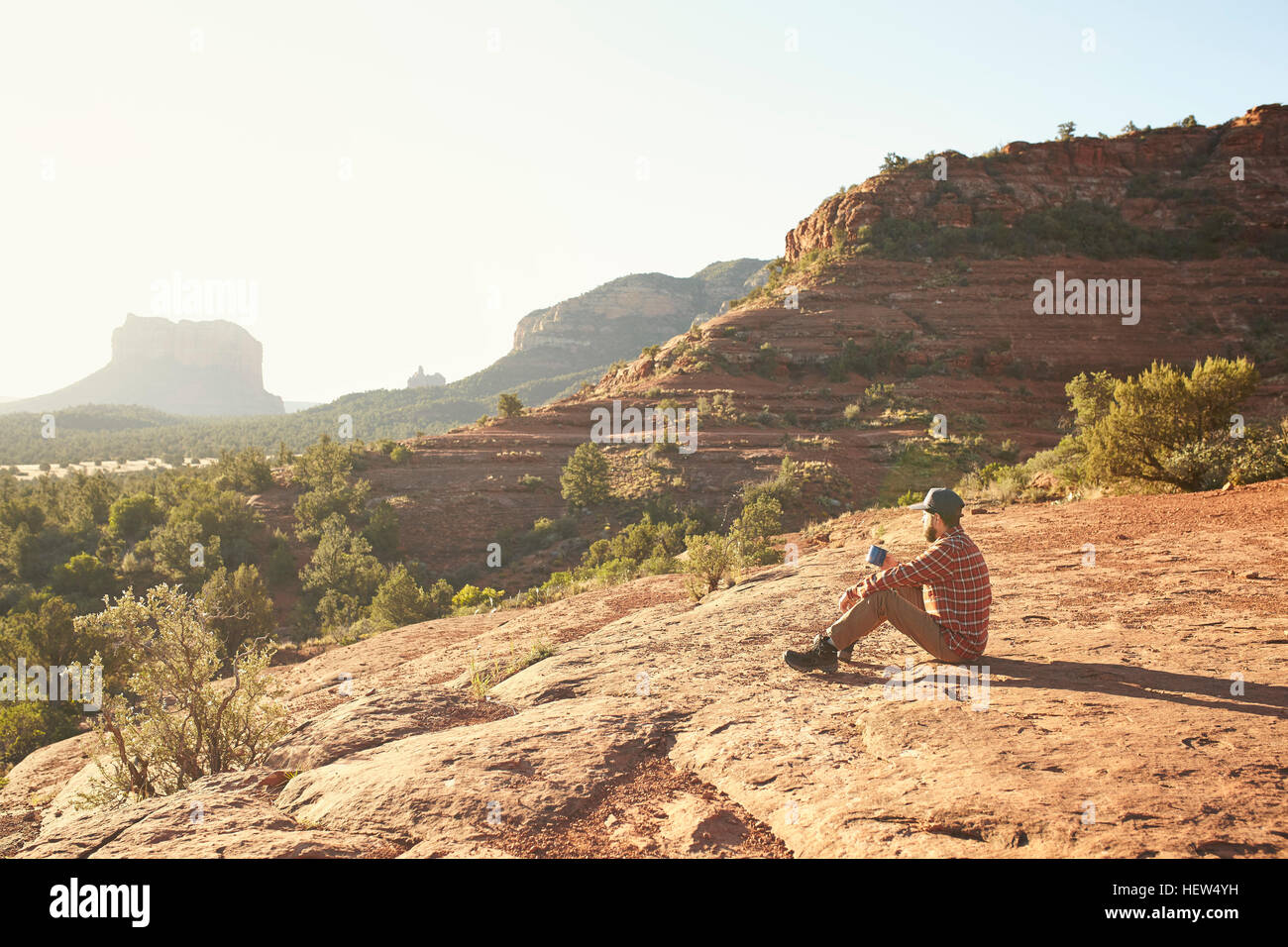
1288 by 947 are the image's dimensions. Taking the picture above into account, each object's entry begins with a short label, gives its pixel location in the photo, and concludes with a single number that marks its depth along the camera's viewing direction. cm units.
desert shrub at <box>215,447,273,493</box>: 2817
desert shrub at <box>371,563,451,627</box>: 1552
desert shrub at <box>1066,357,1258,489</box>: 1177
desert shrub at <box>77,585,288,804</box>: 479
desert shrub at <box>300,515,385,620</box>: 1923
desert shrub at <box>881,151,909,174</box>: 4962
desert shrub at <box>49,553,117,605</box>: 2195
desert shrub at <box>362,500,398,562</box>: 2205
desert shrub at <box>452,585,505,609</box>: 1573
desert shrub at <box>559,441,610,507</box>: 2383
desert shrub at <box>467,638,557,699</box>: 633
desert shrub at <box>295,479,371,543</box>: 2419
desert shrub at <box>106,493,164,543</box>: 2597
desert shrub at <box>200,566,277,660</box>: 1630
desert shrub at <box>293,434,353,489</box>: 2691
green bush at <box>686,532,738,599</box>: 908
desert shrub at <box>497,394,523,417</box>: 3550
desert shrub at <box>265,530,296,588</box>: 2136
